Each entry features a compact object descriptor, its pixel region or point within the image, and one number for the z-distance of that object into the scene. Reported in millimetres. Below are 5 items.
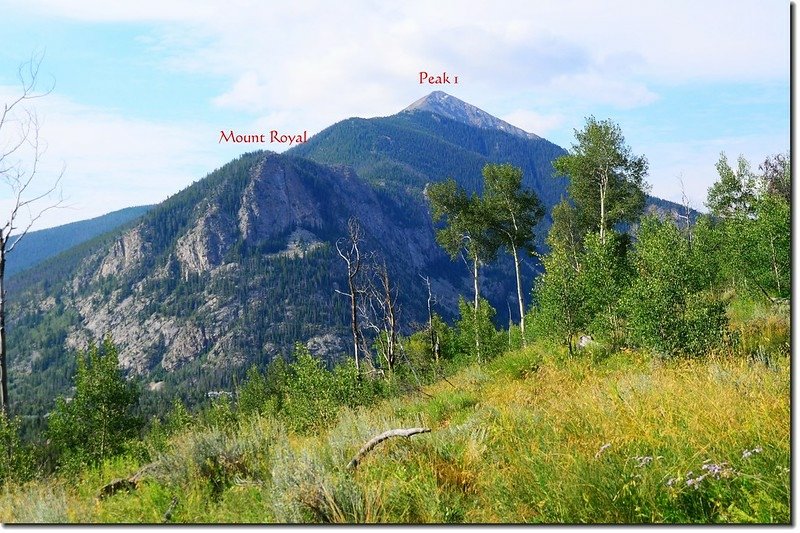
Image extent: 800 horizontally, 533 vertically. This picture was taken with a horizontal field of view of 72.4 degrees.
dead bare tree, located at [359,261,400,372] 30612
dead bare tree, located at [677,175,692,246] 54212
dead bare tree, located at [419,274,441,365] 45388
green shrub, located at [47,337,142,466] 32719
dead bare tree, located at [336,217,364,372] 28188
